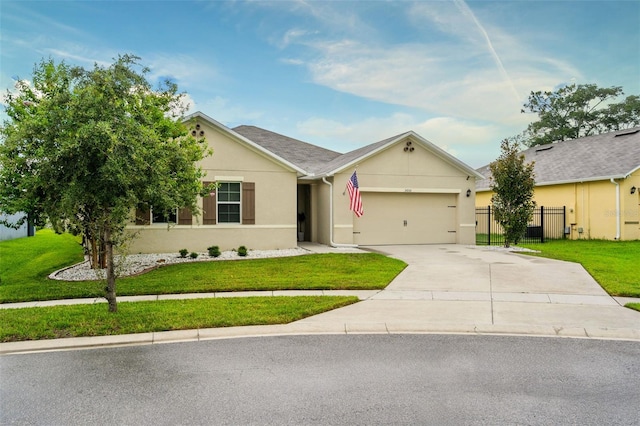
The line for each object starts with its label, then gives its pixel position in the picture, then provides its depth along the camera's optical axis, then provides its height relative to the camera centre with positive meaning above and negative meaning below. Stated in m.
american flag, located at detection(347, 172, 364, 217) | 16.48 +0.65
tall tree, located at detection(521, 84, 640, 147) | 39.34 +9.17
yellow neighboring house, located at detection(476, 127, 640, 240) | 21.02 +1.40
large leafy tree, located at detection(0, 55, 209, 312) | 6.70 +1.03
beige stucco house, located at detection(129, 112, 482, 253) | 16.09 +0.54
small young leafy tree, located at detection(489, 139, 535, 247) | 17.03 +0.81
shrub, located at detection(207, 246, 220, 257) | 15.19 -1.29
